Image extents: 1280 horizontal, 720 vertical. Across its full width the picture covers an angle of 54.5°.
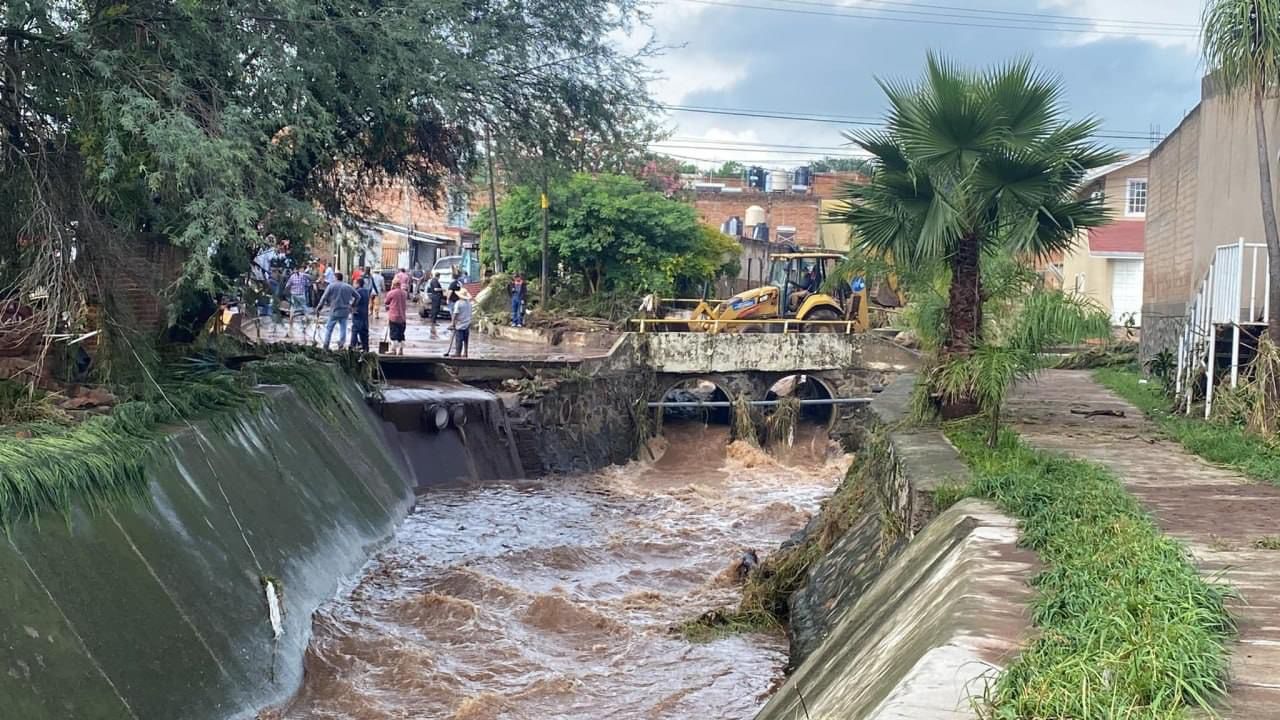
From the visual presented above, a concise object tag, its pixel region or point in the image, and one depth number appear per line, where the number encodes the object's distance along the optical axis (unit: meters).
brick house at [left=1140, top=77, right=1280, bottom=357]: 16.52
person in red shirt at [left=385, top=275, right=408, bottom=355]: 26.30
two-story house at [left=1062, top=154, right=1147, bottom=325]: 36.00
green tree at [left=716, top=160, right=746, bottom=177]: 91.69
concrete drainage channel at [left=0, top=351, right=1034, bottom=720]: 5.95
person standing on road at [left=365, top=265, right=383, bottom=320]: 37.76
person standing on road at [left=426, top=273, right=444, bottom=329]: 35.96
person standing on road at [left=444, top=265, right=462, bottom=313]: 28.39
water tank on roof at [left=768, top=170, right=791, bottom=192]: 61.72
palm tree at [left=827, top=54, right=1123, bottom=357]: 11.81
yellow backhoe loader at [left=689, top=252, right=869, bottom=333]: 31.53
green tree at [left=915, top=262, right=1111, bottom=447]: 11.23
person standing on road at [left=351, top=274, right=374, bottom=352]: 23.28
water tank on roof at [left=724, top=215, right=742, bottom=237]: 55.78
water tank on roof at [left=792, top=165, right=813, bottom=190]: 66.94
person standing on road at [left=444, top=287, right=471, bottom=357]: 26.72
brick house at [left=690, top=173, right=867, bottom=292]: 57.69
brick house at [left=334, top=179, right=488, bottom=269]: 51.50
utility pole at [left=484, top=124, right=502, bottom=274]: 39.67
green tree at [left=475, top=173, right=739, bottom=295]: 37.47
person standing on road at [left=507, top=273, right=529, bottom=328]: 37.12
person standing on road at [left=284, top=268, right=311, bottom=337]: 26.49
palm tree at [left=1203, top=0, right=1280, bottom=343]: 12.21
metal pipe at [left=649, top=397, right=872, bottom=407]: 30.12
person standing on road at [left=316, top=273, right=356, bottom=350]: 23.31
